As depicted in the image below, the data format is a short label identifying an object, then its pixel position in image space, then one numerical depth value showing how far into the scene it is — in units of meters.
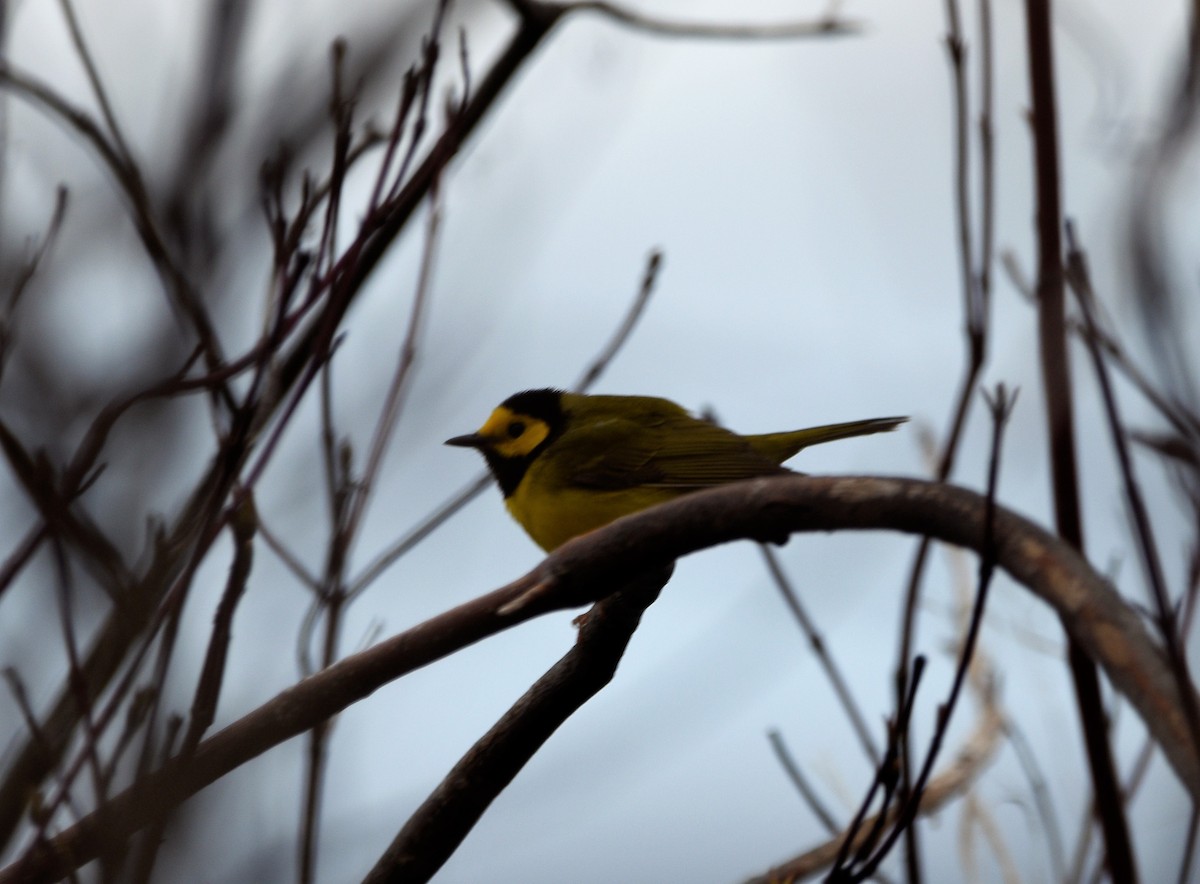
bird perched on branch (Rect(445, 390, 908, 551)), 7.46
